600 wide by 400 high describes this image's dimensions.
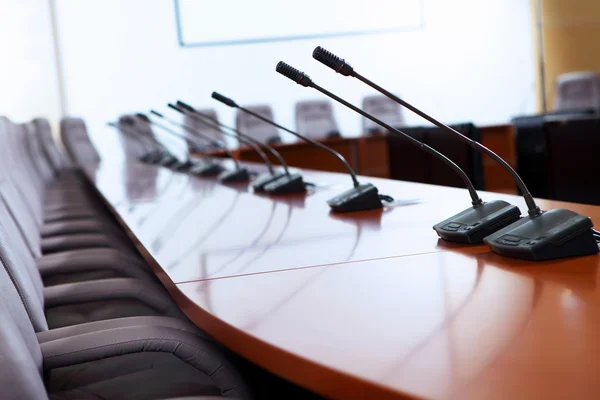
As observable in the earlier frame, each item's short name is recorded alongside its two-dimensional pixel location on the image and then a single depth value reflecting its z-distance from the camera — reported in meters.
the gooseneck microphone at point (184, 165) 5.31
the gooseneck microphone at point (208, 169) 4.57
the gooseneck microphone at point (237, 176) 3.89
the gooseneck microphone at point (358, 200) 2.20
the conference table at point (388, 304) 0.81
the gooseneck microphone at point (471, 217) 1.51
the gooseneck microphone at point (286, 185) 2.96
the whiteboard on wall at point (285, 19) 9.89
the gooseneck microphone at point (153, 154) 6.09
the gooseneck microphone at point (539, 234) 1.29
